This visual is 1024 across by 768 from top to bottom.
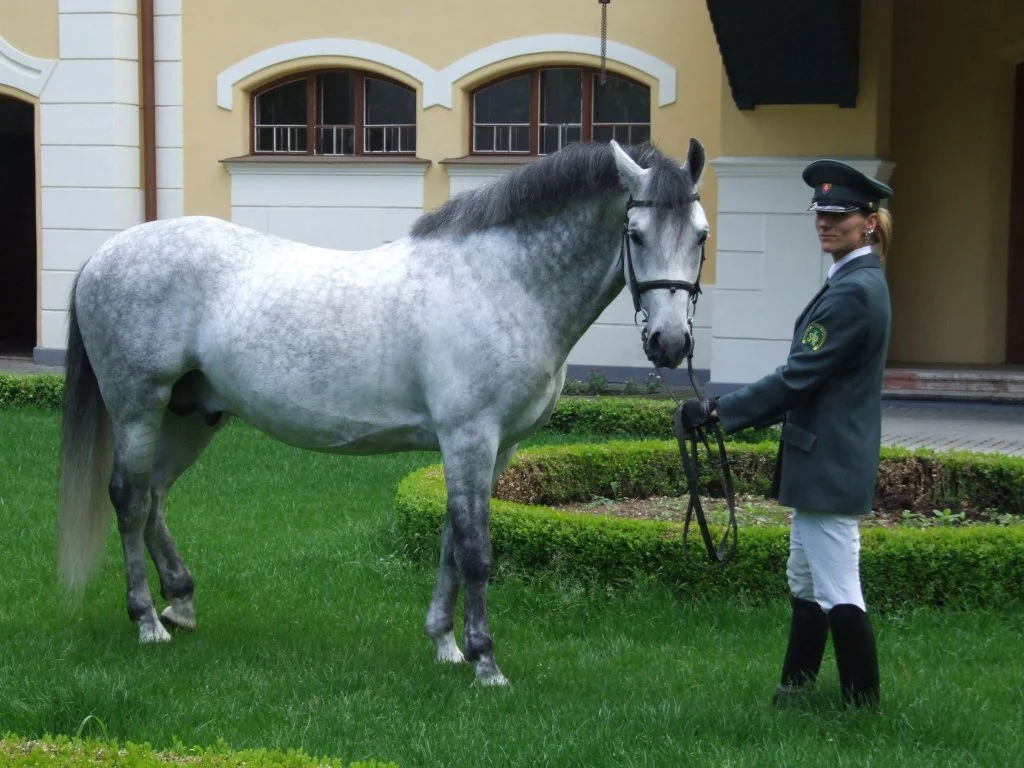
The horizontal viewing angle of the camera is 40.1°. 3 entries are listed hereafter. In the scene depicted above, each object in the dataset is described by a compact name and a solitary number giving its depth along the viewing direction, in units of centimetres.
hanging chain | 1323
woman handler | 455
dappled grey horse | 503
